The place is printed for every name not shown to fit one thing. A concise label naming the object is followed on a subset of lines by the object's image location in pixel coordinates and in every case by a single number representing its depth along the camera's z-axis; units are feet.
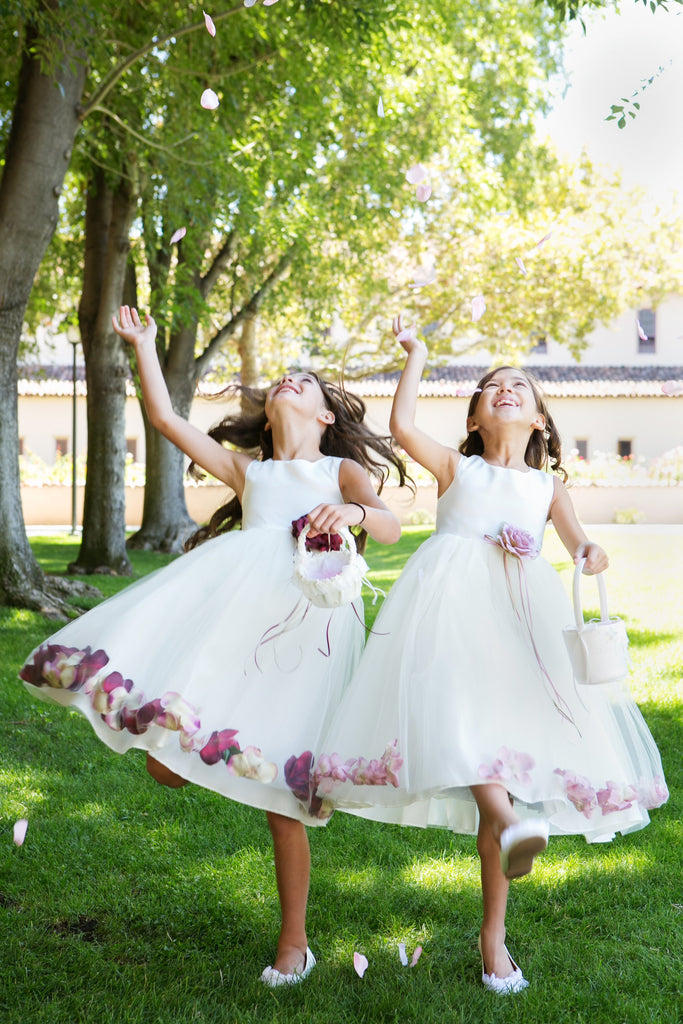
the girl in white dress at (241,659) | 8.34
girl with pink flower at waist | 7.86
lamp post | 47.29
